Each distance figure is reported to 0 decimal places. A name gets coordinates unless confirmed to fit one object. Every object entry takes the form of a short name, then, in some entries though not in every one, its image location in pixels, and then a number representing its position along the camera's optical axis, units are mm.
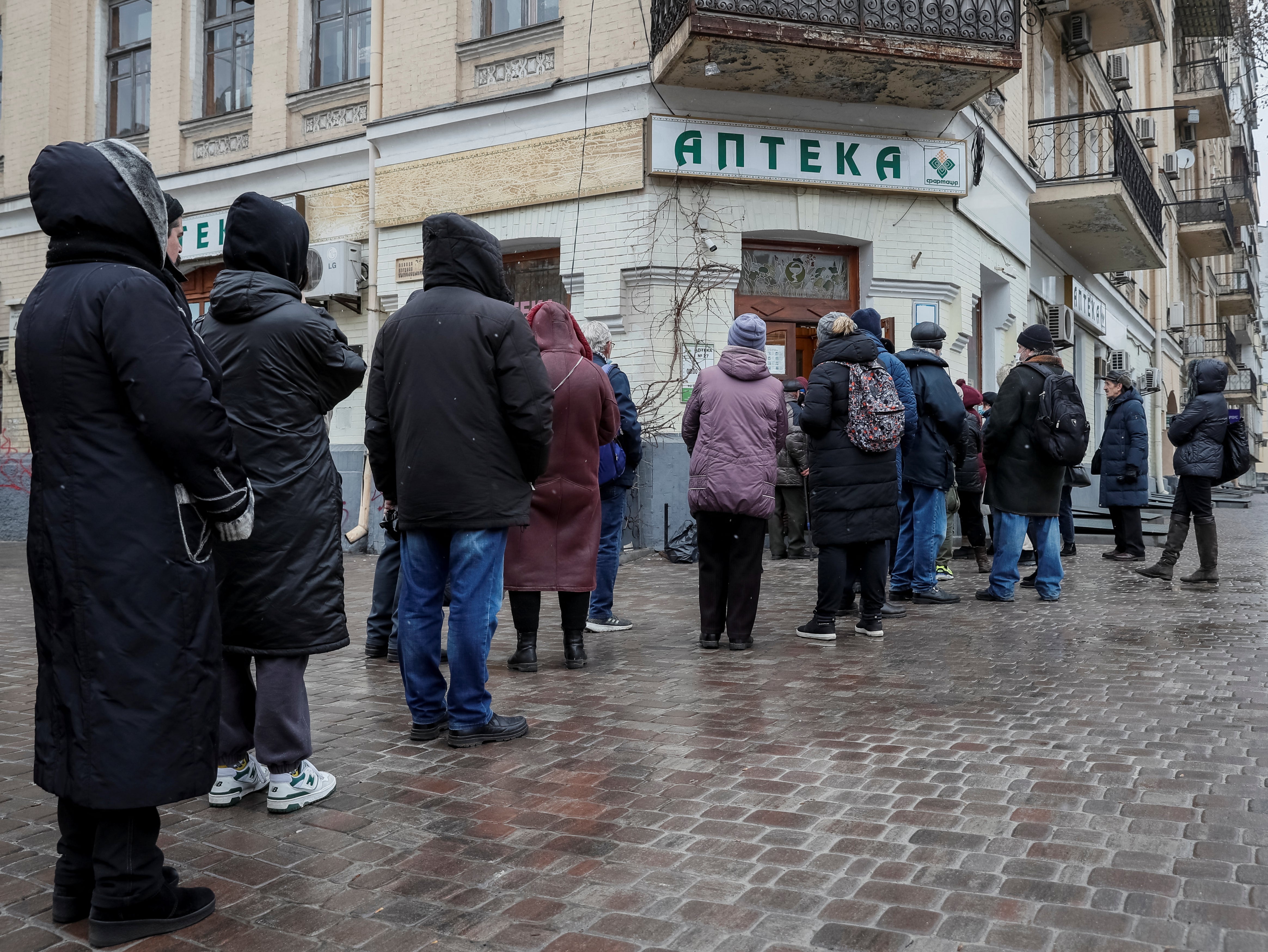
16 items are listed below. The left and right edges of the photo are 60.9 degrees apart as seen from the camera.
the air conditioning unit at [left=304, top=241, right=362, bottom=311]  13031
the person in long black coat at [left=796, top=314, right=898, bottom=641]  6500
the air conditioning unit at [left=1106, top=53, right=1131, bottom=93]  20266
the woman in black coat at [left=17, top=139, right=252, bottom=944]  2557
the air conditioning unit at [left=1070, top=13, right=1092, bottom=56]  17406
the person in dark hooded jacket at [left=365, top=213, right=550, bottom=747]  4070
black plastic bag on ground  10914
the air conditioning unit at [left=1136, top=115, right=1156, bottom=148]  21953
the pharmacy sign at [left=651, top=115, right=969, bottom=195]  11469
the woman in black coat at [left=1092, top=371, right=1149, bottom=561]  10898
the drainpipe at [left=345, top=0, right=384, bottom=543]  13070
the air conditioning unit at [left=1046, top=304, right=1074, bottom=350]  17391
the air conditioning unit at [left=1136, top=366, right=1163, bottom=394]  24844
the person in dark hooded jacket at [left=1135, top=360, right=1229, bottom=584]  9070
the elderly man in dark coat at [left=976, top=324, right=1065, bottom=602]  7930
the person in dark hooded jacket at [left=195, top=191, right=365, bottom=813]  3381
